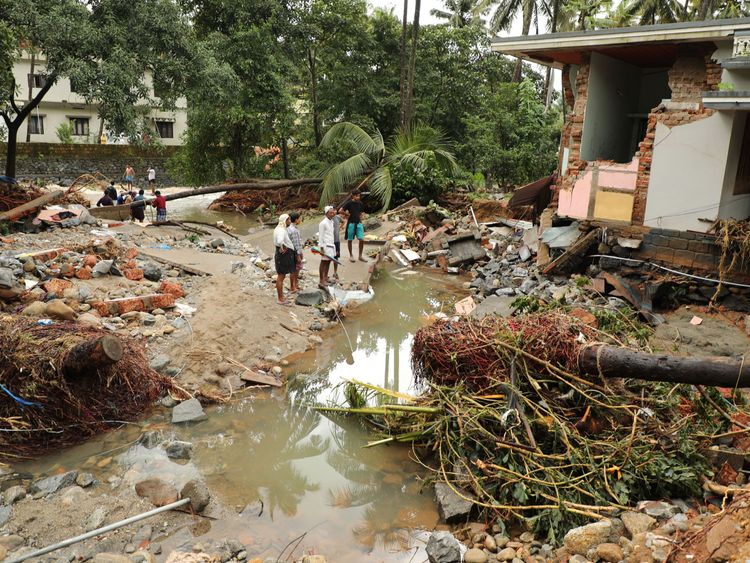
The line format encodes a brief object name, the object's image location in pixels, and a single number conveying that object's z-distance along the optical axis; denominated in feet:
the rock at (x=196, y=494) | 15.44
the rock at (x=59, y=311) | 23.11
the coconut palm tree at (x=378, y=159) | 60.13
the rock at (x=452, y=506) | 15.29
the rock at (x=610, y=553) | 12.19
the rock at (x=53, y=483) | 15.92
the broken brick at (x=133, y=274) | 31.27
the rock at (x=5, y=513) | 14.51
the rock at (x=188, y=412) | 20.52
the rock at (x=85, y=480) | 16.47
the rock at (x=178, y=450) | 18.33
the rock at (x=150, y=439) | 18.81
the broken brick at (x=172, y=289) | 29.67
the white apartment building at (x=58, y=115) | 104.86
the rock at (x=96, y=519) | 14.57
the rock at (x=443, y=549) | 13.48
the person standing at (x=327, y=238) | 33.91
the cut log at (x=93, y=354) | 17.31
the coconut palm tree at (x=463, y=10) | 96.53
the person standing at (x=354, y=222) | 40.24
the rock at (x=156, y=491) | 15.72
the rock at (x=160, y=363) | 22.86
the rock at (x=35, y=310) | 23.03
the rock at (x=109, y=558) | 12.87
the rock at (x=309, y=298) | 32.37
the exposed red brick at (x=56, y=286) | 26.66
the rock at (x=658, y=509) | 13.42
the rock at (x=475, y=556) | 13.52
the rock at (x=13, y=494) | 15.30
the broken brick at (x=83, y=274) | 29.66
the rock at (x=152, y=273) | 32.04
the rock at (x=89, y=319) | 23.33
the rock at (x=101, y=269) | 30.30
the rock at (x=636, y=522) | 12.91
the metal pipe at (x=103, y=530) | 12.78
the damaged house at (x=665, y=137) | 29.48
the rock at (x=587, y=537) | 12.80
